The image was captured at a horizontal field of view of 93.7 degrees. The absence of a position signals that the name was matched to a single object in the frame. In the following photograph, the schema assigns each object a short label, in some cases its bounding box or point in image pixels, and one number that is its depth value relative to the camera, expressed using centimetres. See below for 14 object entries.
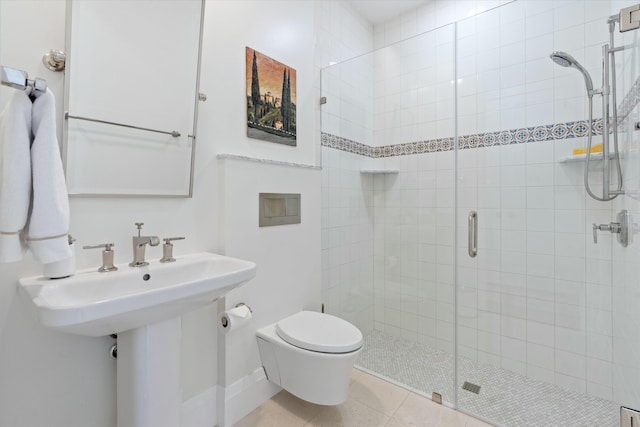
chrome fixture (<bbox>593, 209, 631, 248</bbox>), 131
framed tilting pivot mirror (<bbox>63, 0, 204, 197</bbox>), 107
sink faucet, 119
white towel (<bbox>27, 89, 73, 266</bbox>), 83
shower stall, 151
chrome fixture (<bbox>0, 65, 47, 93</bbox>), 72
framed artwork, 167
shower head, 152
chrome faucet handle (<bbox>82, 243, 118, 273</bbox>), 111
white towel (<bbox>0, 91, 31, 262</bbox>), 79
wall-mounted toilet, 138
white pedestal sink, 85
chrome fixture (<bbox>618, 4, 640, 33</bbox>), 100
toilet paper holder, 142
